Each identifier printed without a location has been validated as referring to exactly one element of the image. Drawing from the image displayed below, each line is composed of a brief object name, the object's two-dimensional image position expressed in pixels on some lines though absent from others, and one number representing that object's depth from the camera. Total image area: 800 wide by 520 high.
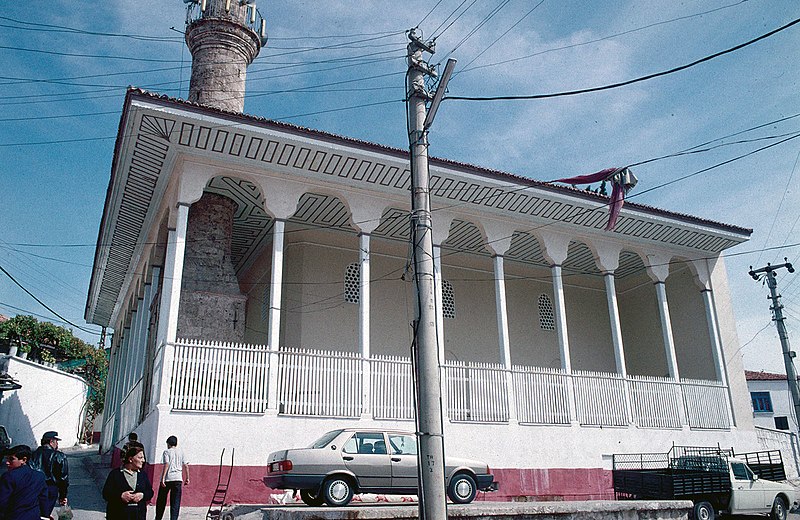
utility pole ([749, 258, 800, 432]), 19.11
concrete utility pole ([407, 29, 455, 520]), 6.07
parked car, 8.36
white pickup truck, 10.39
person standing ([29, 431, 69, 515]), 6.66
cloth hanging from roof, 12.15
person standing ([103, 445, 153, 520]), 4.82
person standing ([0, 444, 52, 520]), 4.75
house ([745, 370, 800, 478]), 34.12
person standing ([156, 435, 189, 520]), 8.41
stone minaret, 16.48
